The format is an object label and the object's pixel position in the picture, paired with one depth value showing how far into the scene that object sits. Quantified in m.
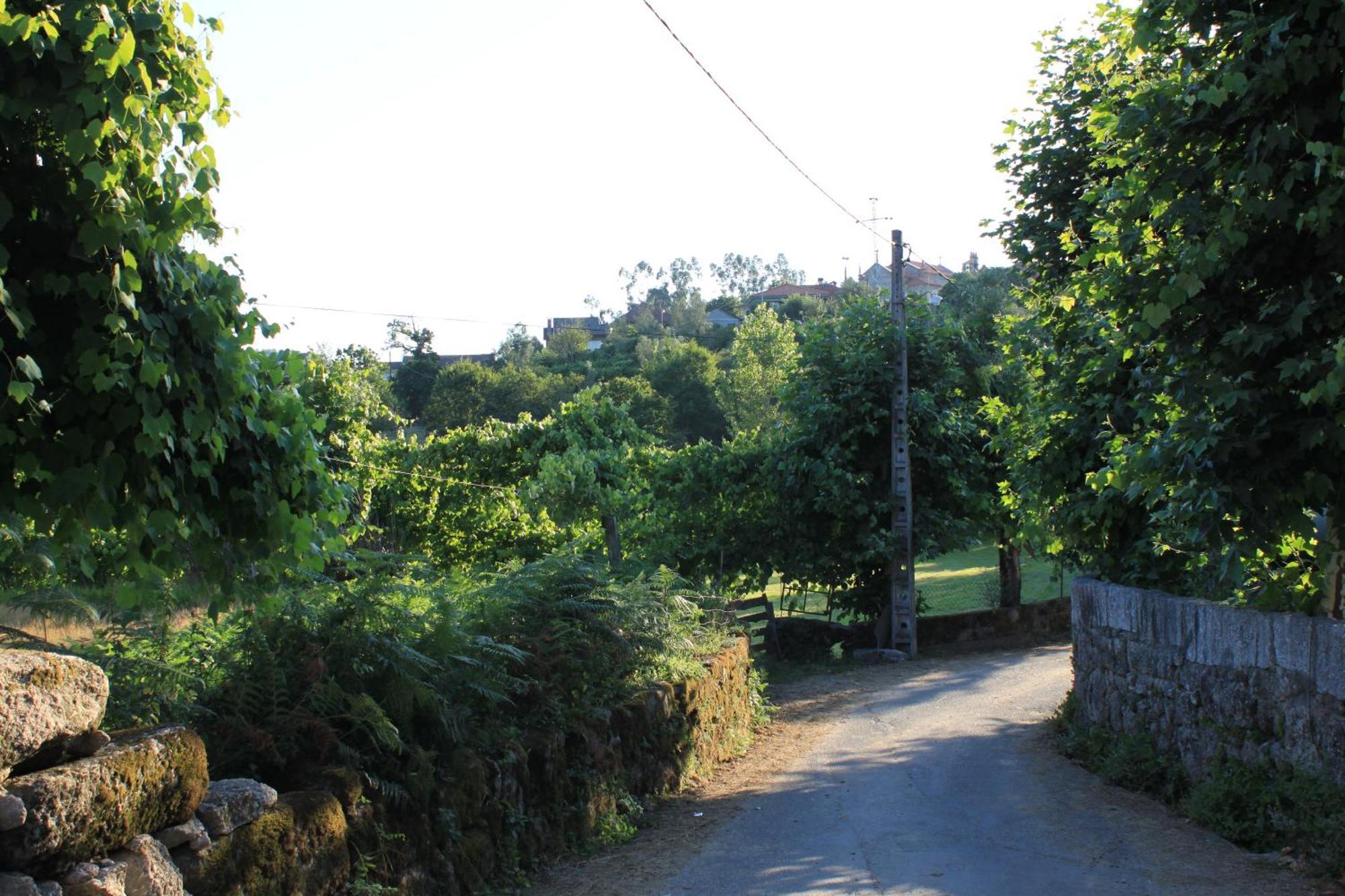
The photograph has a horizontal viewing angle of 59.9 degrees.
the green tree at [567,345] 96.50
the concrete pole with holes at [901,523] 23.00
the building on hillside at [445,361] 87.94
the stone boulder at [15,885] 3.78
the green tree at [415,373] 80.38
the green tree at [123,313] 4.45
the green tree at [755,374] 67.50
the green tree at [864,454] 22.86
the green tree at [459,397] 70.19
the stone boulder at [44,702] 3.89
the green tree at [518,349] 92.00
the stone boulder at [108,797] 3.90
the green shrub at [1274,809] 7.25
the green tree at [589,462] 20.84
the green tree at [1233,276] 7.17
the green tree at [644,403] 66.19
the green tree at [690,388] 74.81
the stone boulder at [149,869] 4.32
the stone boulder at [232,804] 4.95
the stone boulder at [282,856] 4.83
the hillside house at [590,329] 113.62
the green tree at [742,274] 146.62
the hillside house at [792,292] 121.06
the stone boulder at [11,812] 3.79
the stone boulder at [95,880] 4.05
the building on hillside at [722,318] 128.50
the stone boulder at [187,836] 4.65
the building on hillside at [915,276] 85.93
